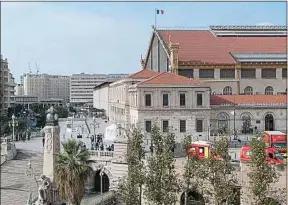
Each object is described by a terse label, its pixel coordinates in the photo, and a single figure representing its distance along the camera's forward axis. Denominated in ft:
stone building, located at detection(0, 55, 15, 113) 345.10
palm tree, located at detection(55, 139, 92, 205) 96.02
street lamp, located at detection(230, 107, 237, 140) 148.79
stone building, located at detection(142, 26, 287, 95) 183.21
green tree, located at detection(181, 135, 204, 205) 92.12
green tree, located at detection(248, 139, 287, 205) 82.94
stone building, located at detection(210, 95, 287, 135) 161.07
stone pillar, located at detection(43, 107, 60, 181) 108.99
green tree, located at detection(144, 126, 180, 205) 90.17
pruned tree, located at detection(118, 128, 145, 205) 92.07
